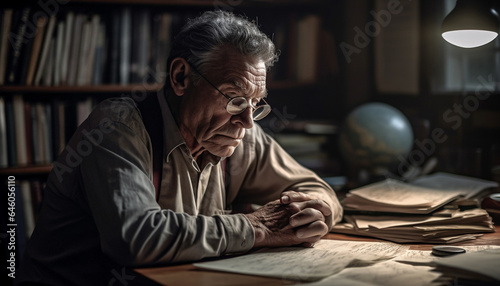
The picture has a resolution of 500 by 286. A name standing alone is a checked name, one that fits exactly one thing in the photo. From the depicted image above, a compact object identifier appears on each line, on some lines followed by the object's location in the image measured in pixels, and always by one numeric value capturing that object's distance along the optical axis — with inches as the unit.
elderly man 42.4
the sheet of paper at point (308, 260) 39.6
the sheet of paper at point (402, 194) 58.7
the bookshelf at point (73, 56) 88.4
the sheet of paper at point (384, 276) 37.7
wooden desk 38.3
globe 88.8
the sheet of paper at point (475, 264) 37.3
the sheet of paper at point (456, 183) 67.1
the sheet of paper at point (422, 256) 43.8
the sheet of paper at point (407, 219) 54.2
